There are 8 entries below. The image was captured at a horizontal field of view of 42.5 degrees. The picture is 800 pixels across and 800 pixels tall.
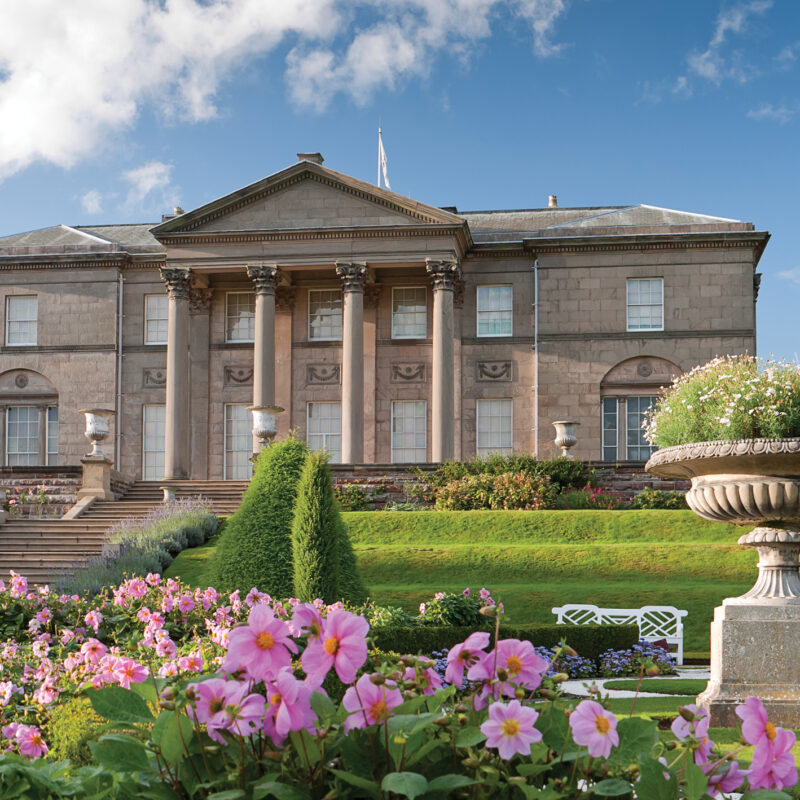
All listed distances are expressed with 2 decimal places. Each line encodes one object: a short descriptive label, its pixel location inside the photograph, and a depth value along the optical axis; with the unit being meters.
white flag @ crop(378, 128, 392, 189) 36.19
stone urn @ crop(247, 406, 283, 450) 26.72
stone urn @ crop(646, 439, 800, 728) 8.12
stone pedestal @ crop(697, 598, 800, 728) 8.12
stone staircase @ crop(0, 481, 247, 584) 20.61
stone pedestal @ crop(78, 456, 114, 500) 26.72
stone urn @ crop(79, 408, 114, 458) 28.06
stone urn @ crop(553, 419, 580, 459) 27.59
